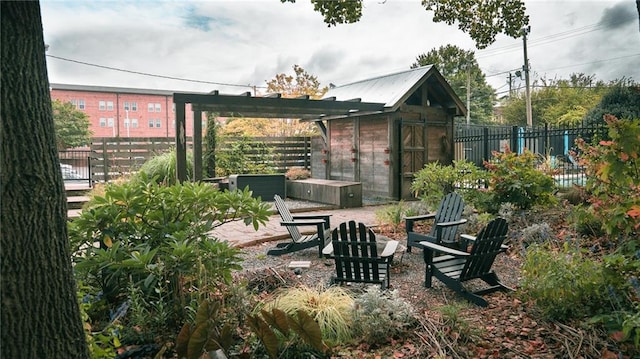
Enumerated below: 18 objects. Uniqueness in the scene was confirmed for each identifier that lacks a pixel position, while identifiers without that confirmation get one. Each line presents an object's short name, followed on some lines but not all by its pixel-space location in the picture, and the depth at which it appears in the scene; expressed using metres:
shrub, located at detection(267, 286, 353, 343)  3.35
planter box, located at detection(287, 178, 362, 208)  10.82
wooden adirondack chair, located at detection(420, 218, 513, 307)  4.29
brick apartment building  44.00
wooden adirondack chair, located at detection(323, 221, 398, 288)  4.39
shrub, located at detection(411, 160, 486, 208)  8.62
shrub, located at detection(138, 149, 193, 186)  10.60
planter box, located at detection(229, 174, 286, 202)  11.59
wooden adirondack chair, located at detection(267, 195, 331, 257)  6.05
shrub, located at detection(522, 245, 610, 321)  3.49
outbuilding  11.14
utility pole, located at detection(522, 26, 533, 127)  25.11
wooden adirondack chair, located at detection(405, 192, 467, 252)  5.89
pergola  9.01
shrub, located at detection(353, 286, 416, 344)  3.28
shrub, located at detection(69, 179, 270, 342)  3.10
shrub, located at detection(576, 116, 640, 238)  3.68
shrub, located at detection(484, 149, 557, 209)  7.53
